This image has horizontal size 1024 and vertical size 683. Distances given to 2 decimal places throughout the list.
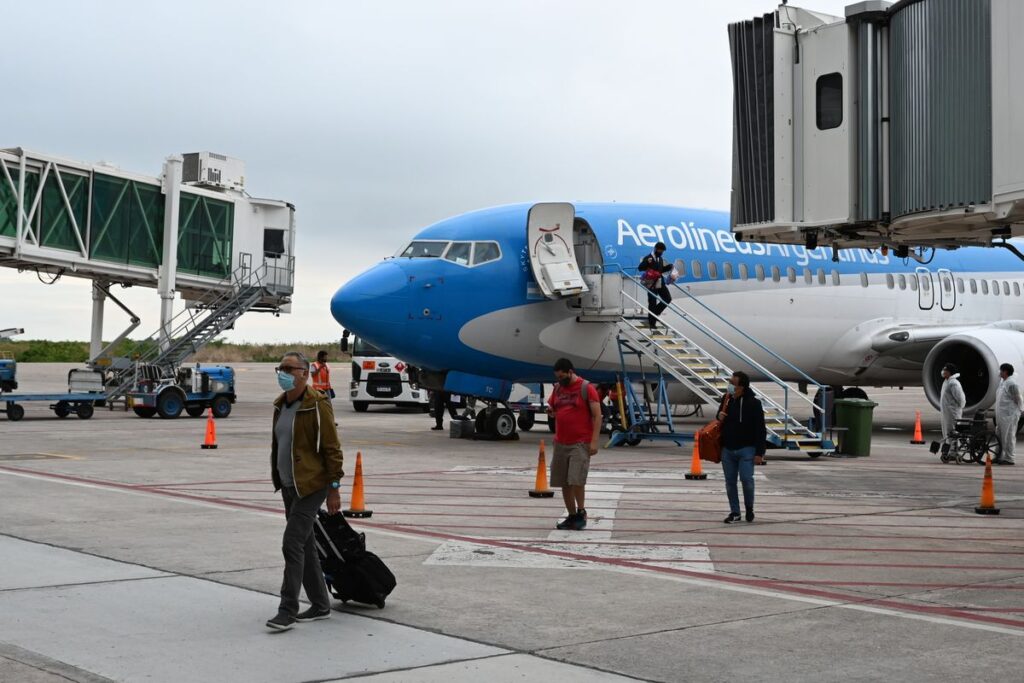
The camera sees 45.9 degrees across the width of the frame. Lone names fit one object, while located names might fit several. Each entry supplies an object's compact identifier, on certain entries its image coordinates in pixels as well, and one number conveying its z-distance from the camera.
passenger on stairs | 21.70
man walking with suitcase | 7.56
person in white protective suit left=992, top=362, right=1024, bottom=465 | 18.84
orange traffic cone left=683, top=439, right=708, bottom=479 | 16.48
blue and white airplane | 20.84
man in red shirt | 11.40
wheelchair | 20.12
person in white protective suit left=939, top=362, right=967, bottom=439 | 20.67
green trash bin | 20.83
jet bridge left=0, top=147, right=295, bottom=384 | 29.78
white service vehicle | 35.84
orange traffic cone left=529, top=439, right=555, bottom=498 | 14.11
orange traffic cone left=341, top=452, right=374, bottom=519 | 12.10
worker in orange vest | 24.92
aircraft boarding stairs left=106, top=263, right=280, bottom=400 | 30.83
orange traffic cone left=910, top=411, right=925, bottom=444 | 25.05
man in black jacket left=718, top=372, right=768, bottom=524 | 12.12
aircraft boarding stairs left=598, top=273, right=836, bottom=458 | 20.00
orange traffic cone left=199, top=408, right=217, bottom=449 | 20.33
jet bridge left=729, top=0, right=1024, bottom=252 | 9.98
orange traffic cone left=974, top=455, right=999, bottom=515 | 13.27
